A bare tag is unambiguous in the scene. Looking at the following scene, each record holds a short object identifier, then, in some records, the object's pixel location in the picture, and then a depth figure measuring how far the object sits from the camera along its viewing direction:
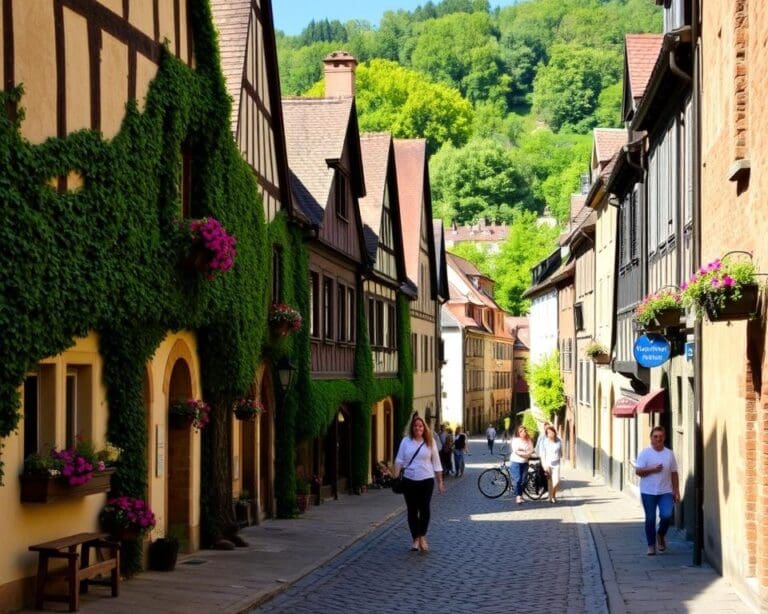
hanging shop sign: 20.12
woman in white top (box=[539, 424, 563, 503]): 29.84
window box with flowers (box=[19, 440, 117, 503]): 12.70
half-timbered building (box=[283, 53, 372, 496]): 28.41
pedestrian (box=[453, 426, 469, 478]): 43.84
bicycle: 31.02
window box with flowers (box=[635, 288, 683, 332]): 17.64
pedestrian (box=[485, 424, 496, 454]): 62.64
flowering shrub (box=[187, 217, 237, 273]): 15.87
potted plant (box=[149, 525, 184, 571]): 16.12
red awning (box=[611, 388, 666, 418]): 23.53
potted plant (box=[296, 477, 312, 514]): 25.78
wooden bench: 12.59
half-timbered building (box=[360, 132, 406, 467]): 36.41
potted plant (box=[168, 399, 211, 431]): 17.70
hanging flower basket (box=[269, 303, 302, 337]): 22.69
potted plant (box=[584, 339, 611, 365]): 36.31
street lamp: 23.12
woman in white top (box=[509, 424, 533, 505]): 30.11
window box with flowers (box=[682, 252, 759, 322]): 11.99
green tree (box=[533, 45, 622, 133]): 163.00
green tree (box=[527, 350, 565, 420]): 56.75
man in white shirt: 17.67
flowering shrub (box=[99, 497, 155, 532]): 14.73
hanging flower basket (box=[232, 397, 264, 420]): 20.62
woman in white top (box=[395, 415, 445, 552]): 18.55
